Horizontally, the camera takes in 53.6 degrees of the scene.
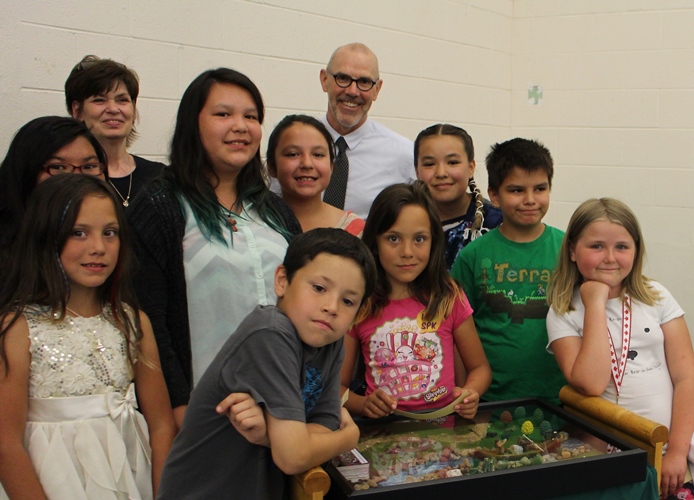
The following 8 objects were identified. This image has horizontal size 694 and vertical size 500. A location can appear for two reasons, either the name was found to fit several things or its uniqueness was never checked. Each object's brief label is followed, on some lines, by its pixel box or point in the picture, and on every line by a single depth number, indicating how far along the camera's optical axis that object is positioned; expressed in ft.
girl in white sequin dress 5.15
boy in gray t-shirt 4.43
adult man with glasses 9.14
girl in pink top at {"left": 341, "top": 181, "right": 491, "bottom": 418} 6.77
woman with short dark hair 8.07
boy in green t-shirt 7.47
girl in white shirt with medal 6.54
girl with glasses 5.92
